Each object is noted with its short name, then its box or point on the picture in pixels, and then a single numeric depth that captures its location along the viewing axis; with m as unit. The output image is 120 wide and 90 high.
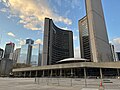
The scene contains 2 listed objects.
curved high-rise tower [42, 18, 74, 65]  119.22
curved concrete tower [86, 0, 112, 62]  92.47
